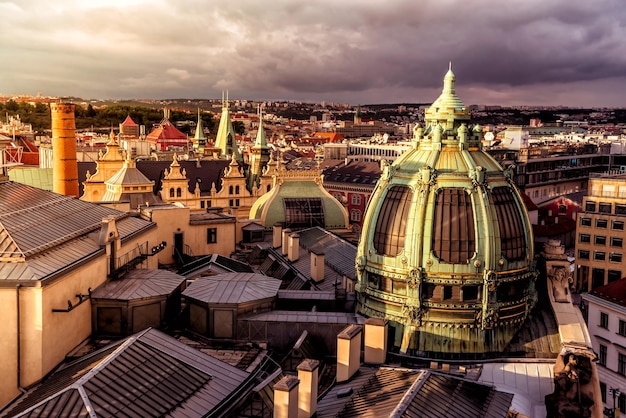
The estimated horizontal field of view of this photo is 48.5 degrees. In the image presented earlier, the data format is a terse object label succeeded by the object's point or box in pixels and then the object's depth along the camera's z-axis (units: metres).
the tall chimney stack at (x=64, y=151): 83.94
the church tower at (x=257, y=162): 113.56
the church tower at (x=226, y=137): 147.50
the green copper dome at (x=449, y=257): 33.25
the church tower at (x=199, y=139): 165.00
